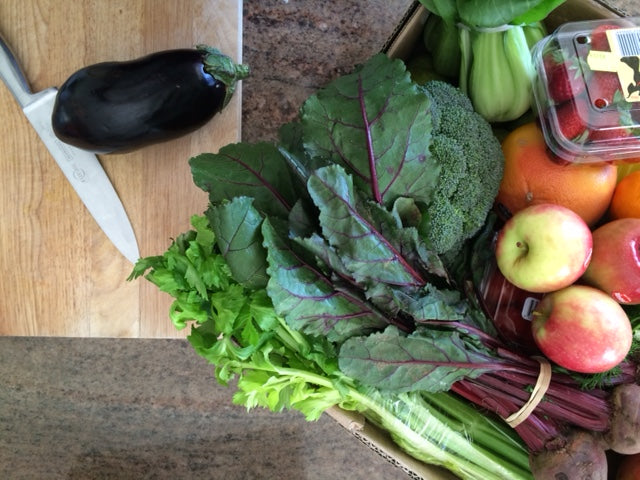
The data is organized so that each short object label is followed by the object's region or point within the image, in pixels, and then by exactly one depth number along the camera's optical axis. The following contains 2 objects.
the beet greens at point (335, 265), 0.61
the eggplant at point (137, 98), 0.75
